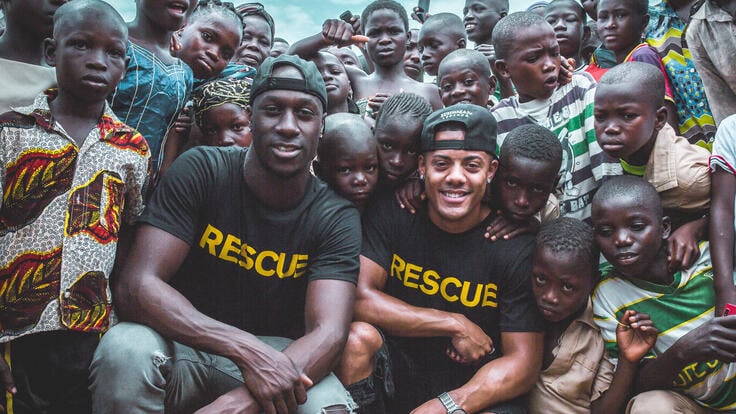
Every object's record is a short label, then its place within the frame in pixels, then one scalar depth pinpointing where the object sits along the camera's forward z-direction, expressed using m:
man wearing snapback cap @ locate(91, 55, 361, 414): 2.87
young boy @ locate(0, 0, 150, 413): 2.79
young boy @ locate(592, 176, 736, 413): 3.21
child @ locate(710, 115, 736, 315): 3.14
